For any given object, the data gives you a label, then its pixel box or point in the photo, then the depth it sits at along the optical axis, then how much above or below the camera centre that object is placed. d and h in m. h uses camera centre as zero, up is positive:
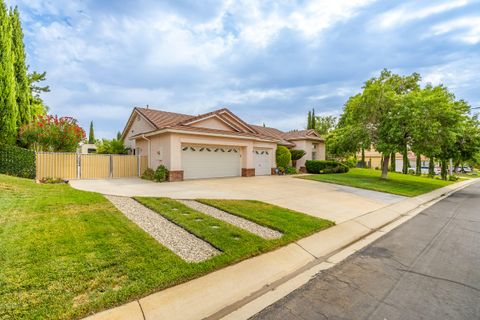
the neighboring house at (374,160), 45.23 -0.39
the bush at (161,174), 13.76 -0.97
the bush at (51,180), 12.24 -1.22
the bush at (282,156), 21.55 +0.20
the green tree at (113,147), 19.77 +0.98
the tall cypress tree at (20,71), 13.46 +5.37
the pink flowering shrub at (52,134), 13.35 +1.49
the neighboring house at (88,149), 39.17 +1.63
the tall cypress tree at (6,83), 11.61 +3.96
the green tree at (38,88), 22.53 +7.45
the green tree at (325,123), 45.12 +7.16
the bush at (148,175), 14.50 -1.09
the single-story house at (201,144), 14.44 +1.04
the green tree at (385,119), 15.41 +2.86
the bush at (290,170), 21.93 -1.18
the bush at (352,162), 33.58 -0.59
